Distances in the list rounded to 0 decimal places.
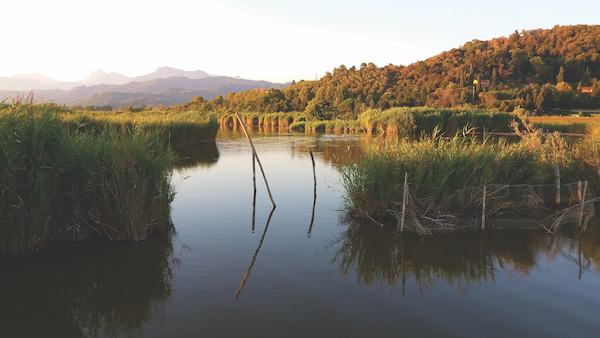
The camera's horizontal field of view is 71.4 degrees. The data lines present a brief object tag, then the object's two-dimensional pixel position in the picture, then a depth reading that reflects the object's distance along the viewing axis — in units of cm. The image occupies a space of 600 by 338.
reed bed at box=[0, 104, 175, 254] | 686
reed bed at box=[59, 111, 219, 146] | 2204
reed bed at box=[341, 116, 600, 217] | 962
